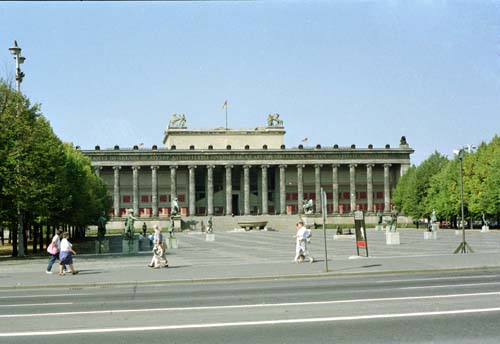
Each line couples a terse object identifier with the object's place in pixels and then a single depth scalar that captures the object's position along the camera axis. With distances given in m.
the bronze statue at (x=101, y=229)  50.27
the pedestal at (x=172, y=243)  55.95
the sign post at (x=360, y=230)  34.59
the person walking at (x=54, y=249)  31.63
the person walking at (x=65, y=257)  30.34
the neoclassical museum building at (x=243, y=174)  145.12
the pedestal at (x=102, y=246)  50.06
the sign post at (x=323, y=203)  28.28
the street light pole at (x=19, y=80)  43.78
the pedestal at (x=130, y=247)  49.00
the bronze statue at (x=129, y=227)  48.09
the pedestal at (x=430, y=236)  61.62
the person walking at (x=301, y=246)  33.34
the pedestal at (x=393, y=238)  51.81
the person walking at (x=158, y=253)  33.09
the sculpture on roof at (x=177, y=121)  153.62
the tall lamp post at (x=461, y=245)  37.38
